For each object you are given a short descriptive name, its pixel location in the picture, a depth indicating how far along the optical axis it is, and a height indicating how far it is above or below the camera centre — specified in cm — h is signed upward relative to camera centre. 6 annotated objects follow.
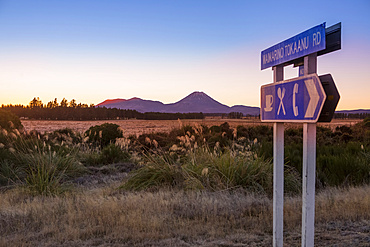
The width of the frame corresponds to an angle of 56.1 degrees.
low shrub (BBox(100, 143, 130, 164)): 1464 -158
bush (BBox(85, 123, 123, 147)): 2097 -98
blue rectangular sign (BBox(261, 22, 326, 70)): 365 +83
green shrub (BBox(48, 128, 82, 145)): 1920 -92
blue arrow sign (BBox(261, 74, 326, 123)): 356 +20
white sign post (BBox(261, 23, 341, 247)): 356 +18
